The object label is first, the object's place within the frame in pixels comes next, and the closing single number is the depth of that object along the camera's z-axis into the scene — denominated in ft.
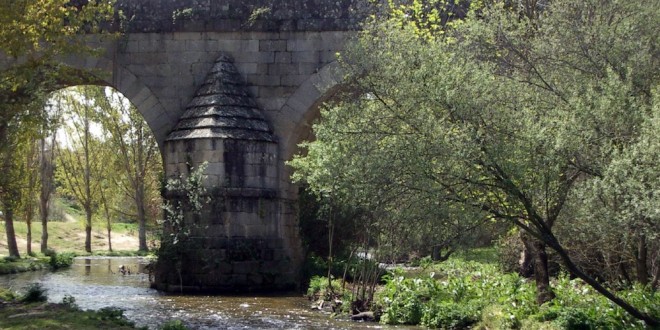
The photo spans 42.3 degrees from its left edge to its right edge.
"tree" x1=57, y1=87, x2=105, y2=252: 115.44
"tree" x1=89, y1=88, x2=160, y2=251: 115.75
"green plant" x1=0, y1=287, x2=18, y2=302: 42.91
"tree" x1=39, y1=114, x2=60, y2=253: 105.19
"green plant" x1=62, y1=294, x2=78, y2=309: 40.30
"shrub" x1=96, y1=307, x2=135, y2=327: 36.37
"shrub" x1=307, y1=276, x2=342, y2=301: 52.54
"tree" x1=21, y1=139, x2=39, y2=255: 95.28
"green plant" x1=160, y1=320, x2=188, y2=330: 35.27
